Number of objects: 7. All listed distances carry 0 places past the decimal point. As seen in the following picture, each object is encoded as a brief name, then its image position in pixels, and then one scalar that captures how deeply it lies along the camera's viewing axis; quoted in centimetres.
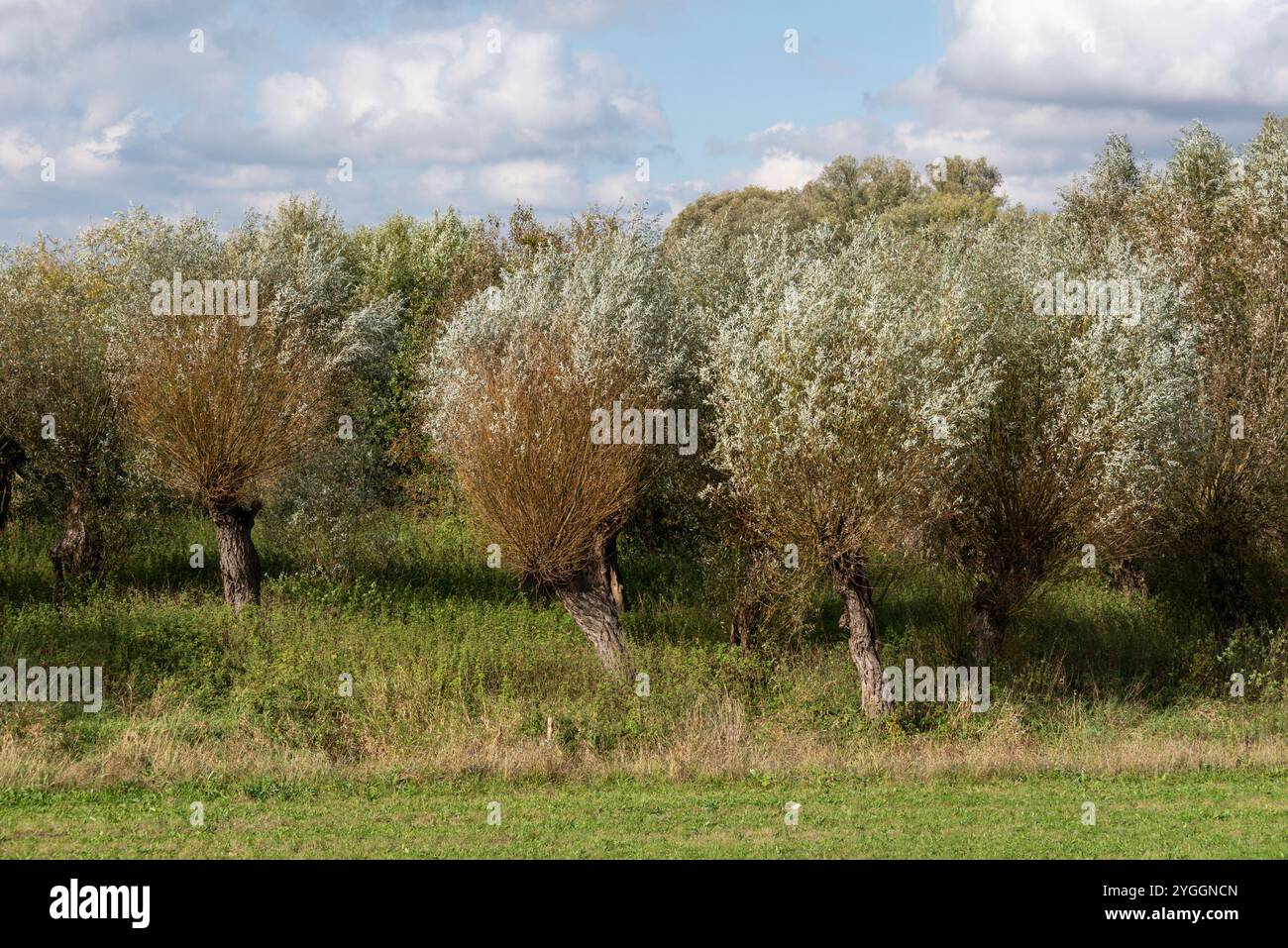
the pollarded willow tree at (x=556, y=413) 2147
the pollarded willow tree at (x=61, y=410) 2642
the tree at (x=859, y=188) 9212
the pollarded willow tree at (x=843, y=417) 2058
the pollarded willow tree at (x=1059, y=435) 2284
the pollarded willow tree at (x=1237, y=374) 2767
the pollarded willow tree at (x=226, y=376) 2422
